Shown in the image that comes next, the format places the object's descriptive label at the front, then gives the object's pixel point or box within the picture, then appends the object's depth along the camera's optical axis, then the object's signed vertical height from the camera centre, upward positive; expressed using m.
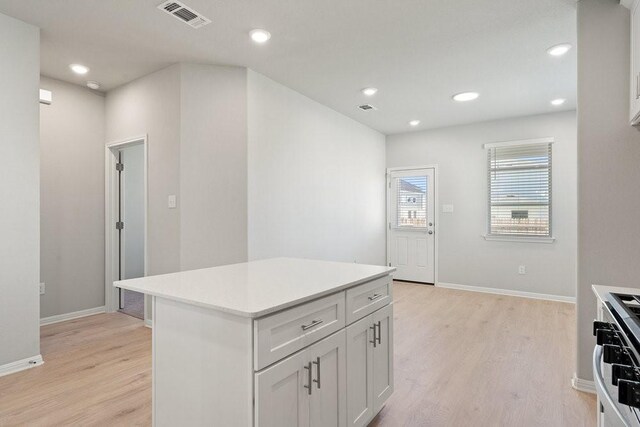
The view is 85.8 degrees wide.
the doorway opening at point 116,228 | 4.21 -0.22
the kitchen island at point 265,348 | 1.23 -0.56
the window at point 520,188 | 4.94 +0.33
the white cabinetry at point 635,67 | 2.02 +0.87
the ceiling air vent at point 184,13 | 2.43 +1.45
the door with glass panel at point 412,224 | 5.89 -0.23
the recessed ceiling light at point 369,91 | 4.04 +1.43
